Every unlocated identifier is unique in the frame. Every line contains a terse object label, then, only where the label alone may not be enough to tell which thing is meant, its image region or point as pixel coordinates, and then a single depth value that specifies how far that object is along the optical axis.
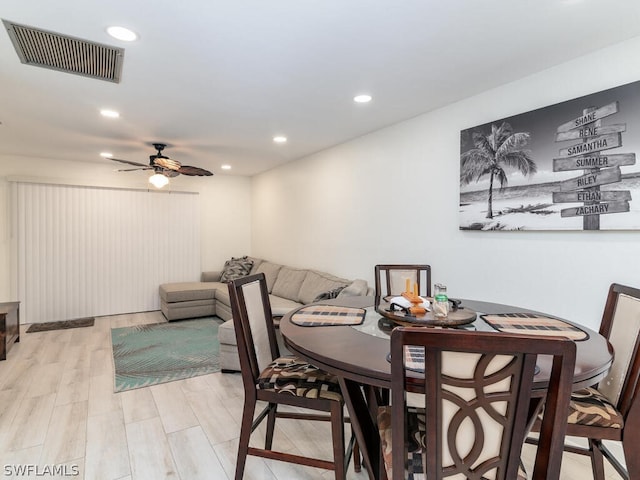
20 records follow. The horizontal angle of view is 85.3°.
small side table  3.46
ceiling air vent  1.92
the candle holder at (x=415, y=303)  1.81
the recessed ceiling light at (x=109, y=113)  3.07
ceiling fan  4.02
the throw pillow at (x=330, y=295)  3.40
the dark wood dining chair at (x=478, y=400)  0.87
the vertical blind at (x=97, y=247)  4.95
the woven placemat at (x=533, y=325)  1.56
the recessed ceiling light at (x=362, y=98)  2.79
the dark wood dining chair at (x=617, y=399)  1.37
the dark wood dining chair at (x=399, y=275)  2.81
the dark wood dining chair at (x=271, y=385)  1.61
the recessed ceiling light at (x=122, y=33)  1.85
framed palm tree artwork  1.99
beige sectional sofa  4.17
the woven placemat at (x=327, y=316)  1.80
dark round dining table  1.17
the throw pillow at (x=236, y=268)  5.98
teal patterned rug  3.14
